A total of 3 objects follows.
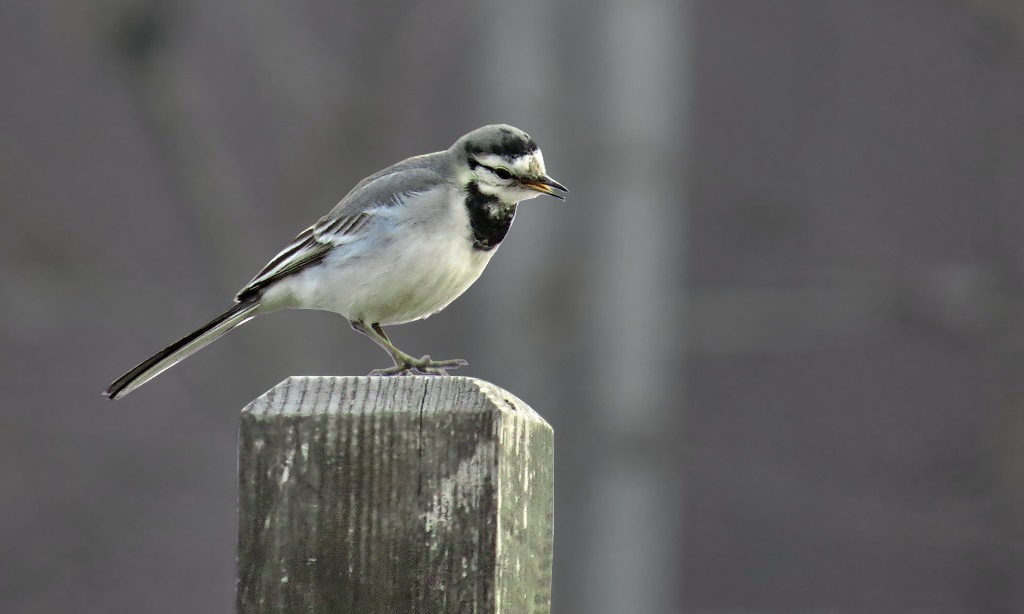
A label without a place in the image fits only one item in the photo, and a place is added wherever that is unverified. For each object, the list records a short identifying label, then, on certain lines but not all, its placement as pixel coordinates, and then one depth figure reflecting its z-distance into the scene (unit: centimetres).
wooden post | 432
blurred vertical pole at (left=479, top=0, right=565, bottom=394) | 1499
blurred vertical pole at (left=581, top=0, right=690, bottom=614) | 1497
